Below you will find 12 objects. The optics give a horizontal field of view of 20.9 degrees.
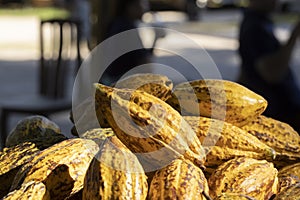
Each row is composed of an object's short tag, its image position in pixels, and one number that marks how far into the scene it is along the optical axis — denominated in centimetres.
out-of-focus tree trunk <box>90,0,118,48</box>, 434
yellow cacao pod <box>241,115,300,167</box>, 129
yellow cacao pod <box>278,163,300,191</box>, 122
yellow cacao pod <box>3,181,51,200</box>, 109
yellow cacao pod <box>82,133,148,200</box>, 107
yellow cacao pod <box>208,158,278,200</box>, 116
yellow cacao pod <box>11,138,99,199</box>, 114
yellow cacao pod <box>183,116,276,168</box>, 122
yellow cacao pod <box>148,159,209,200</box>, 109
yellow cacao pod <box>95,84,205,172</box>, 115
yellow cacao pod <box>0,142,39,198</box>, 121
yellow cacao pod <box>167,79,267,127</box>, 127
